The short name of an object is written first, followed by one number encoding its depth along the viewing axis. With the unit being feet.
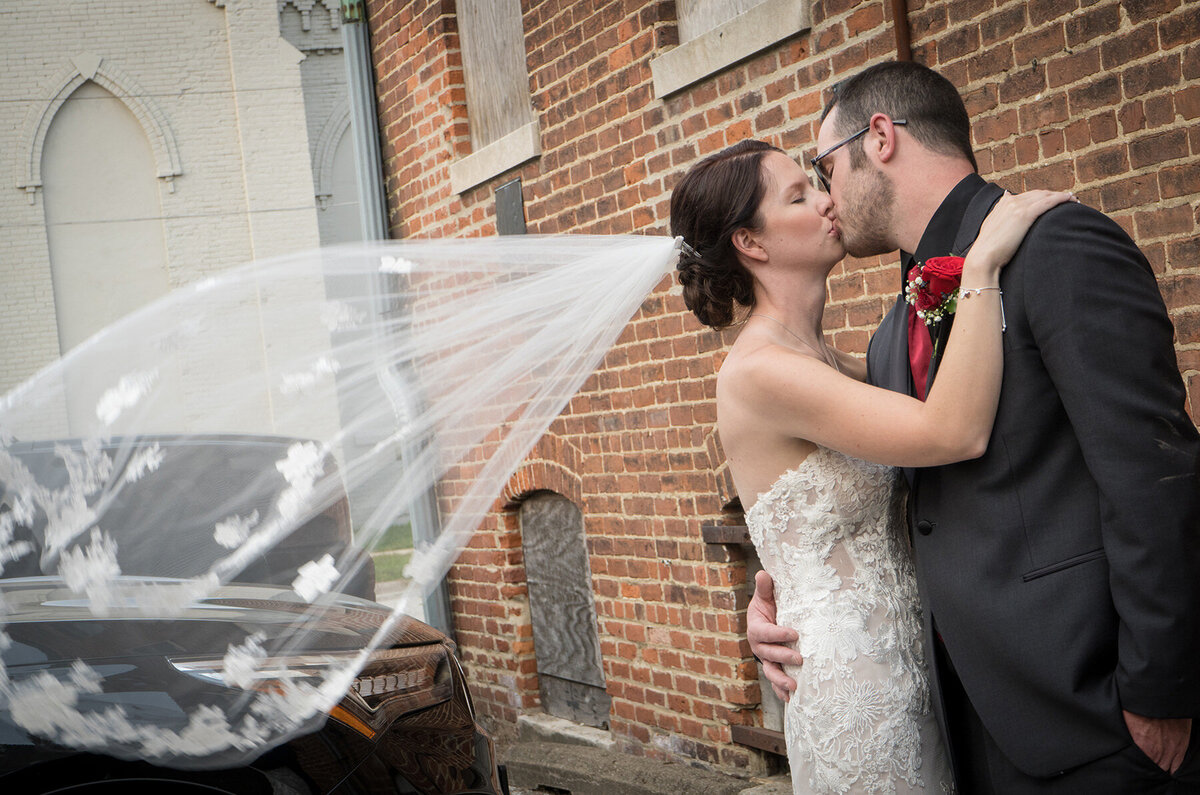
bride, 8.61
